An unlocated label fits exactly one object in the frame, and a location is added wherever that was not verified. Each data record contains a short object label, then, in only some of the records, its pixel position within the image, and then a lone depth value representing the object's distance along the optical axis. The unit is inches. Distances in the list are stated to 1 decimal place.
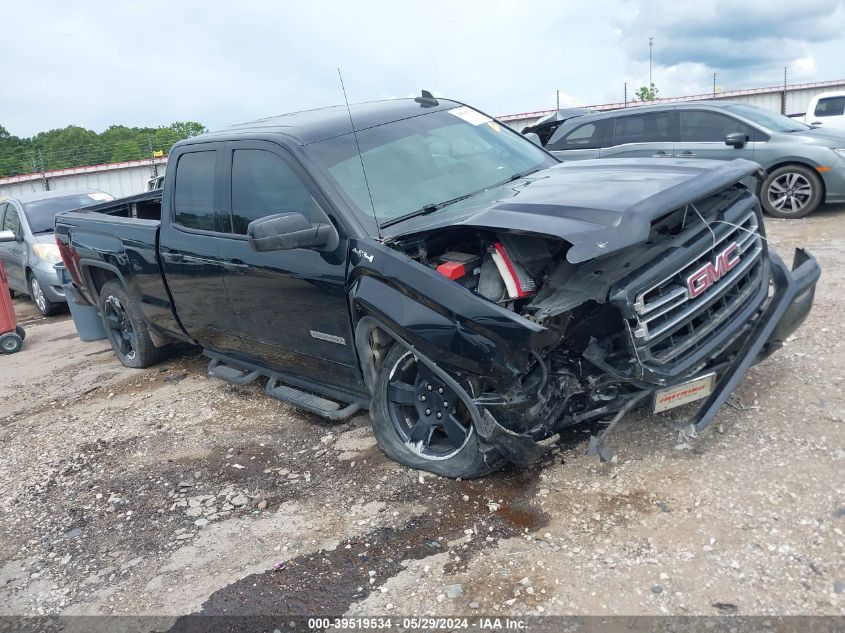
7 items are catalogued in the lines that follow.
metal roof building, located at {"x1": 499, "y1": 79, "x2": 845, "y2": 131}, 1068.5
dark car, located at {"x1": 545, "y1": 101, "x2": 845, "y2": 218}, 354.3
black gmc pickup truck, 121.8
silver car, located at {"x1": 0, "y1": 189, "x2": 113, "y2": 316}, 380.2
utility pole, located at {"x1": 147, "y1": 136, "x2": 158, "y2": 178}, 1026.0
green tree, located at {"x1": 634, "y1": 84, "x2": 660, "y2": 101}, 1776.9
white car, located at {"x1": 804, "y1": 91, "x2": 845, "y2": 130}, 569.3
